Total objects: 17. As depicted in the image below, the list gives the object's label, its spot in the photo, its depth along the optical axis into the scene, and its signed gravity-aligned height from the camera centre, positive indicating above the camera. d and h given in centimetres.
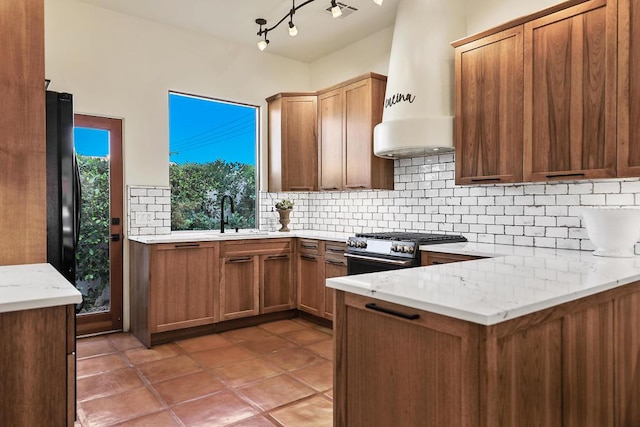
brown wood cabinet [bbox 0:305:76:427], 131 -48
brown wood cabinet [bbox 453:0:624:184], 250 +73
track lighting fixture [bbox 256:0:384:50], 316 +177
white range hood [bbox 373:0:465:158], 344 +108
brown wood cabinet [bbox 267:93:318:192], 485 +78
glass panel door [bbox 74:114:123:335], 400 -12
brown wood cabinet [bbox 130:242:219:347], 372 -67
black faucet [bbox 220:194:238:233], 460 -2
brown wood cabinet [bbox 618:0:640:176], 244 +69
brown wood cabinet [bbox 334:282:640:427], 124 -52
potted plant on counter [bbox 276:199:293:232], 496 -1
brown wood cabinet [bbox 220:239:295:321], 414 -67
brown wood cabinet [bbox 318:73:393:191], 420 +76
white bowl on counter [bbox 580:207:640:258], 237 -11
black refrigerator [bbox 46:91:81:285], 230 +15
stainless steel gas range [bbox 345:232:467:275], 330 -31
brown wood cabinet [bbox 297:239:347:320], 412 -60
